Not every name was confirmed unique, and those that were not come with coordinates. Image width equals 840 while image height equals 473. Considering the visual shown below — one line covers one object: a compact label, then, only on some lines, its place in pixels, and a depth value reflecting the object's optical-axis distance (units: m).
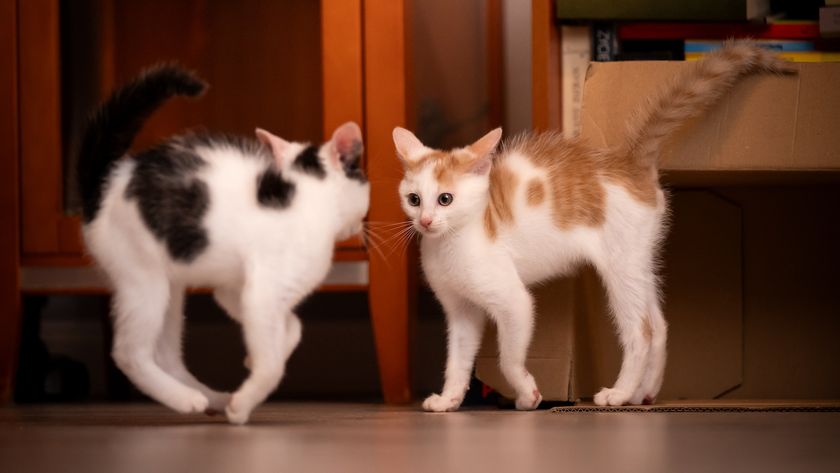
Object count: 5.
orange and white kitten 1.76
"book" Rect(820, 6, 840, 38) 1.86
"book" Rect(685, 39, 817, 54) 1.88
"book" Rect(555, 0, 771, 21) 1.83
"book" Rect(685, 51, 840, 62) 1.87
